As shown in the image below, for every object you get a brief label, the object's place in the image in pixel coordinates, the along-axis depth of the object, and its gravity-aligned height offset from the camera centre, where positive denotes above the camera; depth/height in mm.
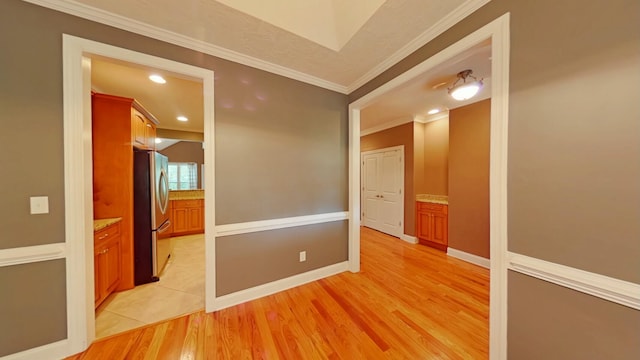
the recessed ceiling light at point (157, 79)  2505 +1280
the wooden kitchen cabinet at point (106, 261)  1918 -865
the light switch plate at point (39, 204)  1426 -188
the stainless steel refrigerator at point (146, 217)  2492 -493
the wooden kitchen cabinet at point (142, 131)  2416 +646
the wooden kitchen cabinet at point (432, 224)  3728 -909
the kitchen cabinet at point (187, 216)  4742 -935
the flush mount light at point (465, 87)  2377 +1094
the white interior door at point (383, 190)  4543 -295
